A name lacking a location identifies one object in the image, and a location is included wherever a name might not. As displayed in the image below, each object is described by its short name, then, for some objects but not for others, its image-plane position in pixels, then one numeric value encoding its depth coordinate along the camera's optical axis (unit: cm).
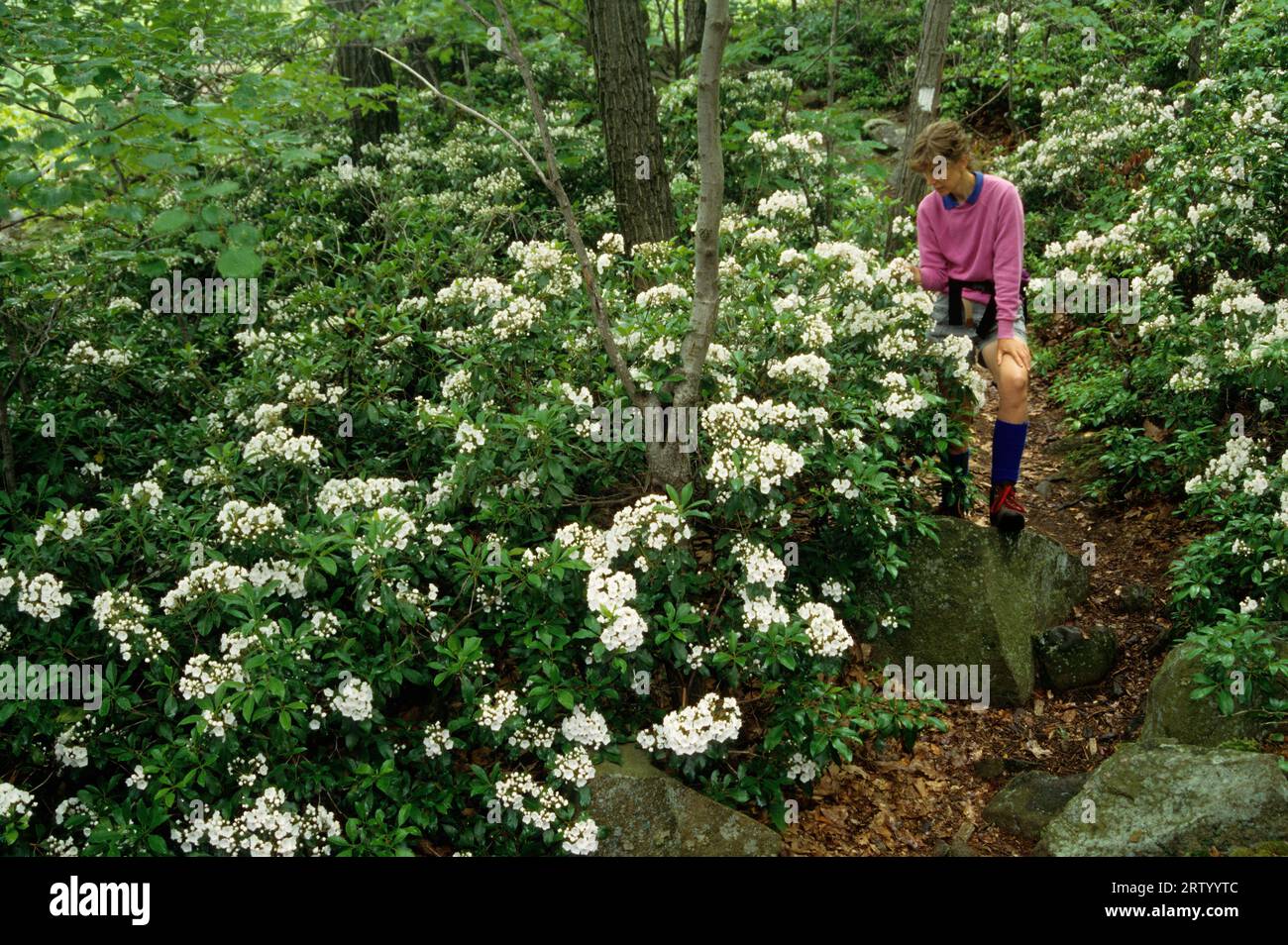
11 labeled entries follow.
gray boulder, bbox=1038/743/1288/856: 321
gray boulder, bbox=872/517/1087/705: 468
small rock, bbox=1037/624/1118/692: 475
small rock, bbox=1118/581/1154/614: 504
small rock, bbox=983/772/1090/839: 386
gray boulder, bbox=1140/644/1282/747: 380
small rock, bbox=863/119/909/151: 1178
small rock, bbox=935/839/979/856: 383
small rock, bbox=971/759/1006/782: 428
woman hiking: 461
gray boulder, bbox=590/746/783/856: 352
